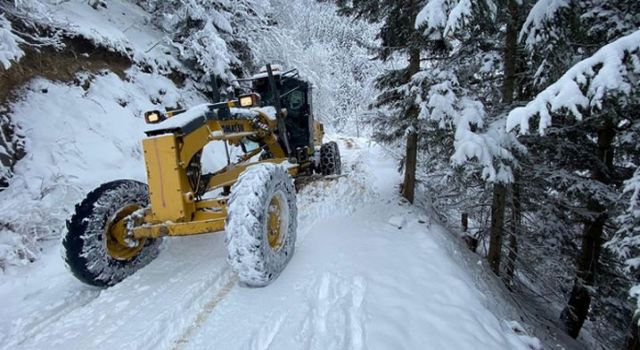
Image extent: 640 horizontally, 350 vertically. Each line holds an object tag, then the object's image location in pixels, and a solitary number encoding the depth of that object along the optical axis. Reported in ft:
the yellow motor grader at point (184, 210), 12.03
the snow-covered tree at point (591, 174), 20.26
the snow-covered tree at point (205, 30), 33.22
